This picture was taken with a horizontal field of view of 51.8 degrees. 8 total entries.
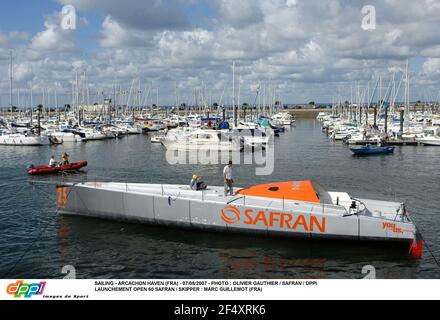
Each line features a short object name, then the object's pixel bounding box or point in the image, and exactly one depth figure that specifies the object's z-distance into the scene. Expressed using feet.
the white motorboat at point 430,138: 210.59
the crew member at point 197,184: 73.15
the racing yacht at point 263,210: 59.93
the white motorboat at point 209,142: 185.16
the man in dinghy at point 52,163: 132.86
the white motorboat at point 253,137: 205.46
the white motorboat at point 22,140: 224.33
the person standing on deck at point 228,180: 69.26
